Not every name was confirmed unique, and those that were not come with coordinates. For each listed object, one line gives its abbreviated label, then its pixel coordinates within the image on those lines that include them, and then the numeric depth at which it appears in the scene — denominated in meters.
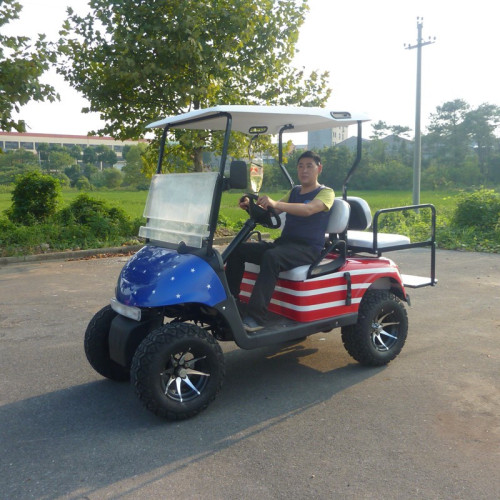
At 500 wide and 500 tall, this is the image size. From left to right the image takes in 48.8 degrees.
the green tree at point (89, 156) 71.56
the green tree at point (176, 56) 11.30
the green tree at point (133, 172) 51.31
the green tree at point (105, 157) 72.12
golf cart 3.69
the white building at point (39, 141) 75.47
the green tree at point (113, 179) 53.12
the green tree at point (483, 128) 56.25
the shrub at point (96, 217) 12.02
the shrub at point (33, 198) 12.24
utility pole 18.08
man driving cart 4.16
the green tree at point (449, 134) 56.91
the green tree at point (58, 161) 58.69
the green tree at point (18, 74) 8.97
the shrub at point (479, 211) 13.25
